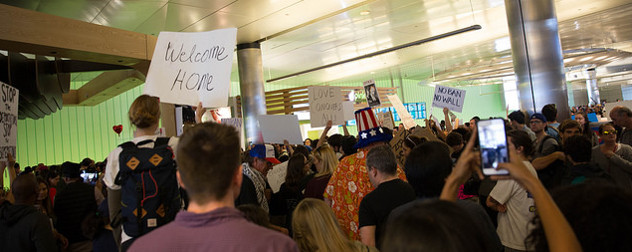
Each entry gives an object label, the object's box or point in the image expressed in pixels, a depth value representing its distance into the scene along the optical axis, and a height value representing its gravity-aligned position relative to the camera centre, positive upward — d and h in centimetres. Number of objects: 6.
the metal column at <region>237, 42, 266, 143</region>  1260 +174
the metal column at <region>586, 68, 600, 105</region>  3102 +212
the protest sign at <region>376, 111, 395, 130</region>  825 +26
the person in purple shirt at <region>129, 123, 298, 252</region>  128 -17
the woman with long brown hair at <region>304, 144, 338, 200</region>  420 -30
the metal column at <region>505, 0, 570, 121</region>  870 +122
